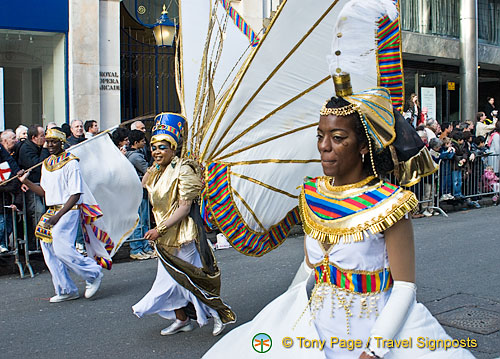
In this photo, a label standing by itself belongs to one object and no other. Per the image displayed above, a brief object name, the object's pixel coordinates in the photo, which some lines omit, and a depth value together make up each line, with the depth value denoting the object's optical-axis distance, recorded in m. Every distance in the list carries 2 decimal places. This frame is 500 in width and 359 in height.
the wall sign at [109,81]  12.95
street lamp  12.28
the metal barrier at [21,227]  8.05
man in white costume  6.70
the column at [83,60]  12.53
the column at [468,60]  21.22
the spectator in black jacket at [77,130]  9.63
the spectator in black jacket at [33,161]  8.27
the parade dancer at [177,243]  5.22
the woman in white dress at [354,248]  2.62
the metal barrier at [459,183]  12.35
